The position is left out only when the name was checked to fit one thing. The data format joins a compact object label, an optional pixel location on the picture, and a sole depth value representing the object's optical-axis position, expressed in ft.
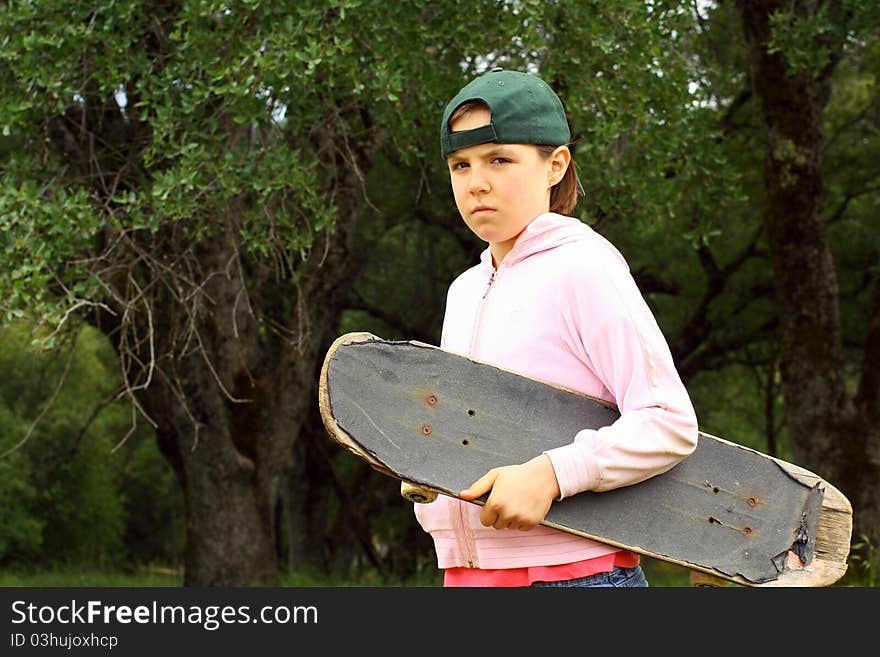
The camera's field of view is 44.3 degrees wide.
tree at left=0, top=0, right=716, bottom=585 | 20.26
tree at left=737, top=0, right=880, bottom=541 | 30.53
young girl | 5.60
